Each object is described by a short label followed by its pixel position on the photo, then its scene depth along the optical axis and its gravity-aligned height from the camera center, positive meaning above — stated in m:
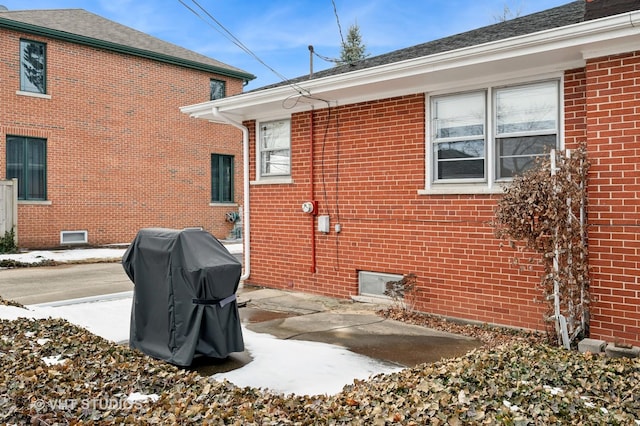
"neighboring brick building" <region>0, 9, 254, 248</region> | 16.33 +2.48
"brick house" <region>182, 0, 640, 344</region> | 5.62 +0.65
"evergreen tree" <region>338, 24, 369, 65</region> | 41.50 +12.47
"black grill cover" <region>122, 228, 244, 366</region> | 5.00 -0.89
